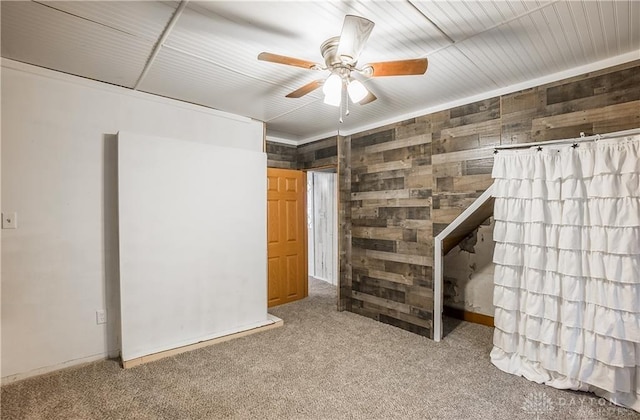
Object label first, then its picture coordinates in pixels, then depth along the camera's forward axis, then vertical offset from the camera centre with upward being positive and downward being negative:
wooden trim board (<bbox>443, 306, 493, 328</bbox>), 3.54 -1.34
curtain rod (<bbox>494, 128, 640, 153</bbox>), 2.08 +0.48
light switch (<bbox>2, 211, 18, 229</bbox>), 2.25 -0.08
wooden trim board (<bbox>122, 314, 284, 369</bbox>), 2.61 -1.33
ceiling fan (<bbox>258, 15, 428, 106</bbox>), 1.57 +0.83
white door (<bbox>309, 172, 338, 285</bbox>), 5.55 -0.39
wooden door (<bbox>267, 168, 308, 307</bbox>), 4.32 -0.44
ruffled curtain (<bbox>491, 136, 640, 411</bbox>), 2.02 -0.45
